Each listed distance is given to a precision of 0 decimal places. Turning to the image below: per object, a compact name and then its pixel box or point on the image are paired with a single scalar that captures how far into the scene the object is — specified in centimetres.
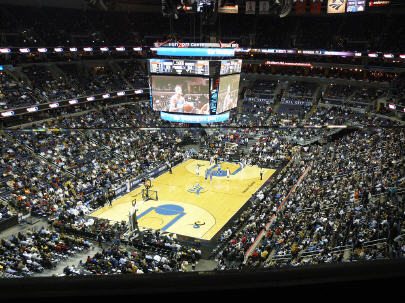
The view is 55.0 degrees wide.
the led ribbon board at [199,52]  2802
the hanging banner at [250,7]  3478
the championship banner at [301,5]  4125
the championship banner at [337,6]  3647
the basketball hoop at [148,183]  2508
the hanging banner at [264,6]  3300
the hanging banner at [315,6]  4100
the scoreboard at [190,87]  2811
